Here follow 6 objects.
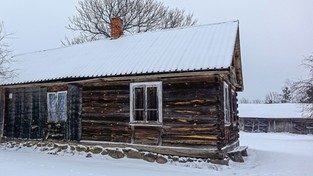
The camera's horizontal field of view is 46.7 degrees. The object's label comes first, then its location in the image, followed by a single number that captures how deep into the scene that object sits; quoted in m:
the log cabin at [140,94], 12.95
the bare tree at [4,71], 20.02
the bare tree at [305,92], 28.75
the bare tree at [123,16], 34.28
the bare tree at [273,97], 110.89
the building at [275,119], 48.30
